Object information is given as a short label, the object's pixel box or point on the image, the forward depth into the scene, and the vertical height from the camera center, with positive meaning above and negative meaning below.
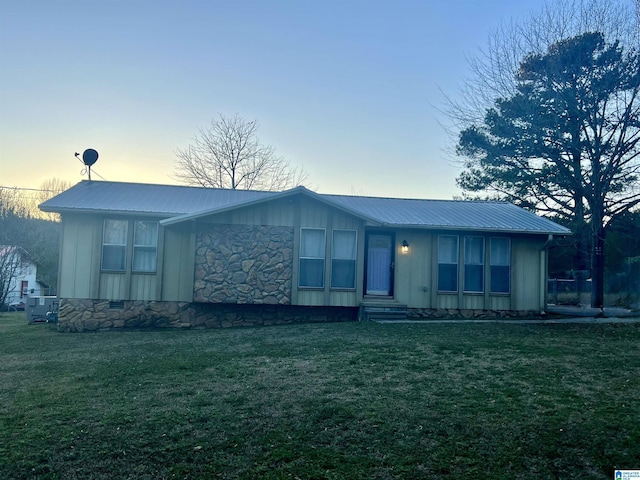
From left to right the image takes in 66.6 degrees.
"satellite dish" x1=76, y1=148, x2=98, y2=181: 14.55 +3.31
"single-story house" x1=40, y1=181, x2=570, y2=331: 11.81 +0.31
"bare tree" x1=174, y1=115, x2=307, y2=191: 27.55 +6.41
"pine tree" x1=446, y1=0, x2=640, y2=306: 12.91 +5.44
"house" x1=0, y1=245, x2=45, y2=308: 23.03 -0.51
